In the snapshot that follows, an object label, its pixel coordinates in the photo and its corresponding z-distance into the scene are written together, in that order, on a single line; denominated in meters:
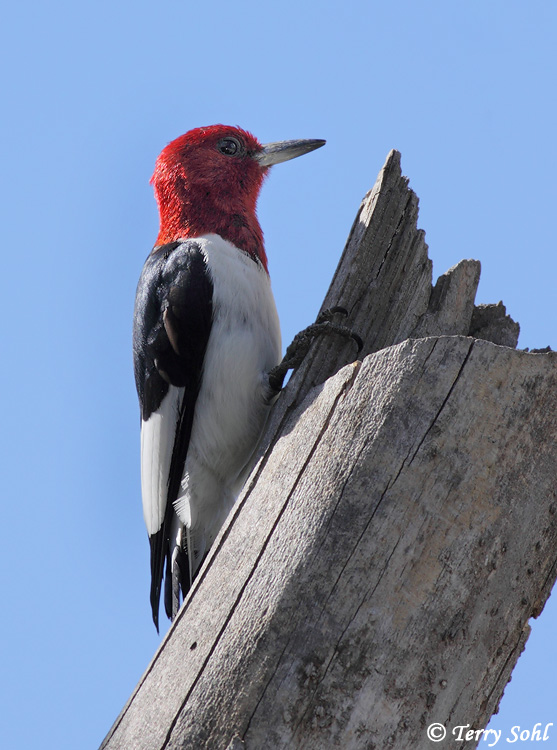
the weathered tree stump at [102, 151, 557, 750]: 4.72
